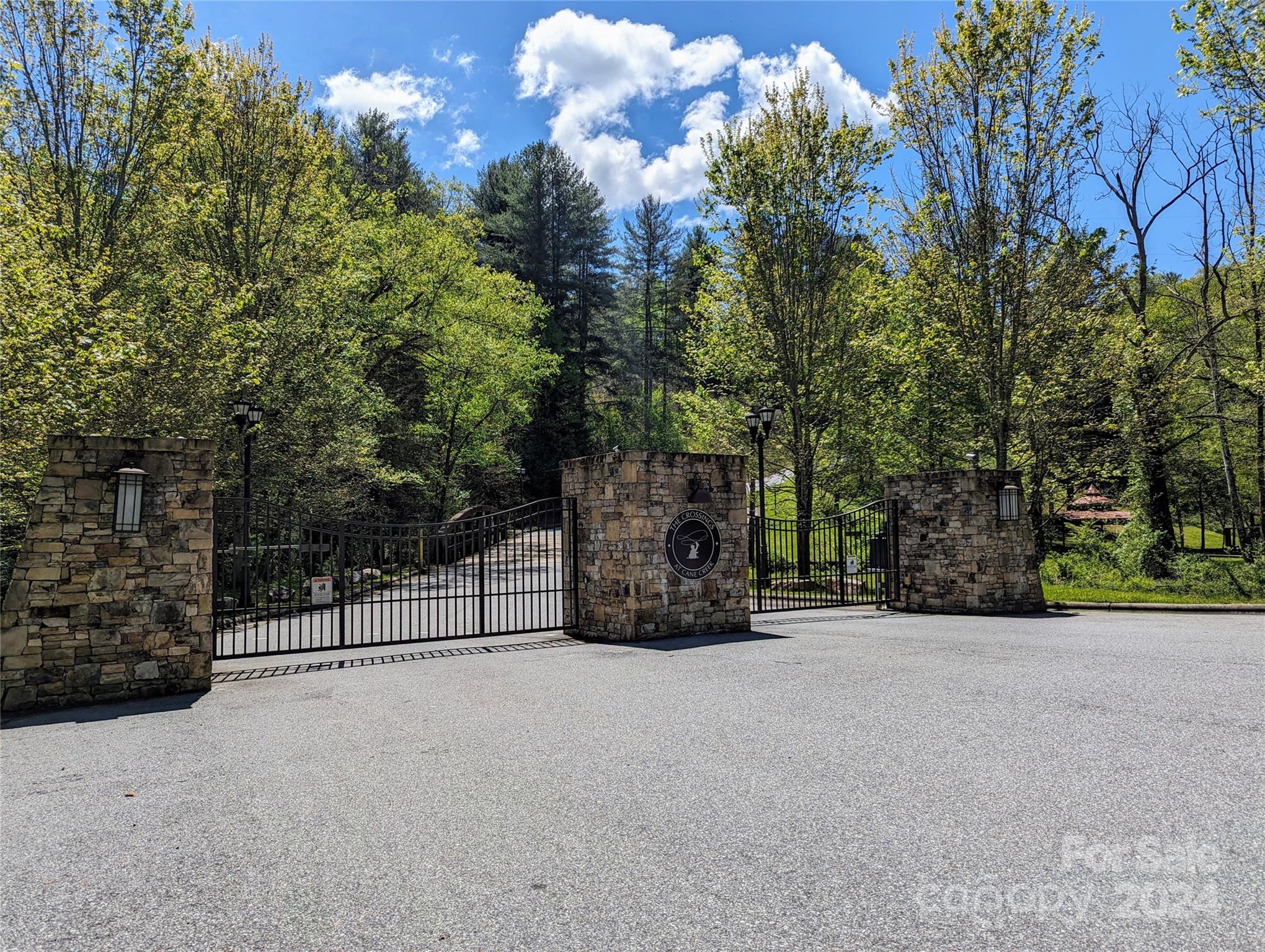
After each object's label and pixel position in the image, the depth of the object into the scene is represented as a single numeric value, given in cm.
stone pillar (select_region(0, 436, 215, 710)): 611
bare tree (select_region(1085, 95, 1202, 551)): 1612
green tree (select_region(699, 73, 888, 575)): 1719
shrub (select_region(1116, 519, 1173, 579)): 1538
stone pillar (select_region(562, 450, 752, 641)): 937
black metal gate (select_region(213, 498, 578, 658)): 820
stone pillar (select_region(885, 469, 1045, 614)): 1189
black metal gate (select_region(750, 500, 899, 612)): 1255
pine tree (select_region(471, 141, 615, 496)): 3512
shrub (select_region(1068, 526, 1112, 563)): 1717
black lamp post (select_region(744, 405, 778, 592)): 1251
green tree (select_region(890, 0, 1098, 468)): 1387
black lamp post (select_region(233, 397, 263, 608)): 1177
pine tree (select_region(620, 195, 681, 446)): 4275
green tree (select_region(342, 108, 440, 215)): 3034
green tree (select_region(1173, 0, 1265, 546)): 1155
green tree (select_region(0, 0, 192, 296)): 1126
